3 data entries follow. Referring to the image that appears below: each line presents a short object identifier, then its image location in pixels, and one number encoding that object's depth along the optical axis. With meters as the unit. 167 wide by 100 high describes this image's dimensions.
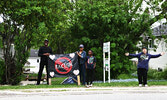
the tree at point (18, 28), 11.42
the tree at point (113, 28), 13.50
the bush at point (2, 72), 12.14
